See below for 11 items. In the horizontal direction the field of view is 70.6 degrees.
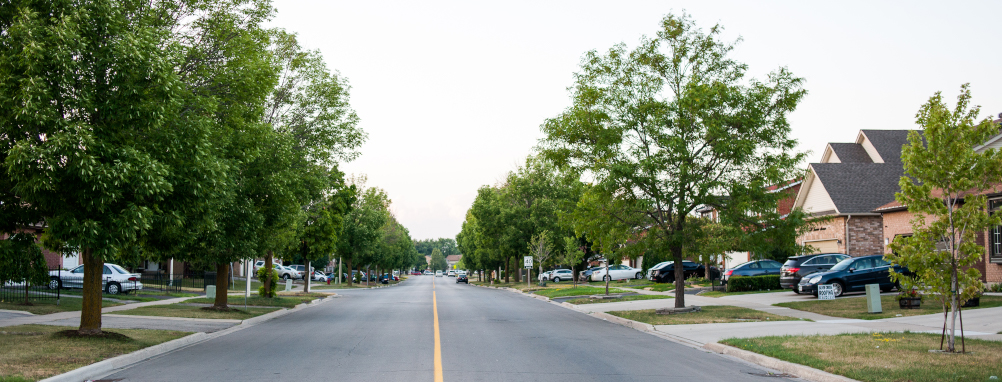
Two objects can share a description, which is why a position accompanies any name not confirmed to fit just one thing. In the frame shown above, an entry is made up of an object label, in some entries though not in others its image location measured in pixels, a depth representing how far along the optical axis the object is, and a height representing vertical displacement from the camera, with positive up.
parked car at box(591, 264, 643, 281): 52.75 -2.72
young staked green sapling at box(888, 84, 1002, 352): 10.68 +0.59
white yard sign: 21.98 -1.73
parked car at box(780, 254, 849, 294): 26.64 -1.13
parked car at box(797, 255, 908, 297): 23.84 -1.31
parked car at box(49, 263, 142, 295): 30.27 -1.75
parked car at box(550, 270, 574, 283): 65.88 -3.52
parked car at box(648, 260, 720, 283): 40.47 -2.09
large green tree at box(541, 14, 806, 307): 19.80 +3.02
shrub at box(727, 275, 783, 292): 30.80 -2.03
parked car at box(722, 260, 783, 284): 32.88 -1.51
